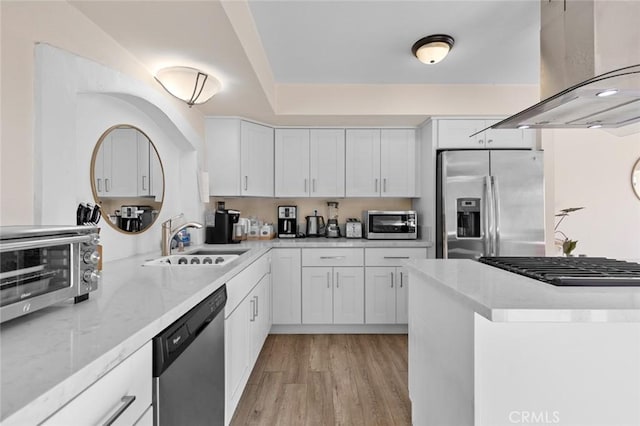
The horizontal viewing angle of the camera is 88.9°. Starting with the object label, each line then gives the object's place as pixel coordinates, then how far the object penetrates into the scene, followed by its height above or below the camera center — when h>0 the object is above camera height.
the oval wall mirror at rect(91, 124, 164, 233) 1.84 +0.24
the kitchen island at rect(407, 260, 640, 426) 1.05 -0.49
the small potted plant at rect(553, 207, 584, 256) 3.31 -0.26
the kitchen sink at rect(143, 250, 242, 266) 2.15 -0.29
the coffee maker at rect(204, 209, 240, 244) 3.14 -0.12
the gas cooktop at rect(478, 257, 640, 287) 1.13 -0.22
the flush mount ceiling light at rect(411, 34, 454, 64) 2.35 +1.25
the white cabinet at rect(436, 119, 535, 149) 3.27 +0.81
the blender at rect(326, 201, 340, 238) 3.77 -0.06
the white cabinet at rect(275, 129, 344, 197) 3.59 +0.60
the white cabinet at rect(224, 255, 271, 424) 1.75 -0.73
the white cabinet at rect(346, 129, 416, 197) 3.59 +0.55
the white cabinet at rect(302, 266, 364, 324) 3.29 -0.79
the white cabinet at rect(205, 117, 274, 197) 3.27 +0.61
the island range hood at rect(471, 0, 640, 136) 1.32 +0.70
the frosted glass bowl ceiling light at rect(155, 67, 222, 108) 2.14 +0.90
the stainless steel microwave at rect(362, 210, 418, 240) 3.49 -0.09
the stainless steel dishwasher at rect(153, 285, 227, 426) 0.95 -0.54
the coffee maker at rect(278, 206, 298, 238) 3.72 -0.05
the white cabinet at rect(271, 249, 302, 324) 3.27 -0.72
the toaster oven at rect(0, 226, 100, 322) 0.77 -0.13
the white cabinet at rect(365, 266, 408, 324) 3.28 -0.79
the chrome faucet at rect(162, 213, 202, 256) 2.25 -0.13
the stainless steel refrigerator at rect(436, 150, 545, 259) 3.10 +0.13
